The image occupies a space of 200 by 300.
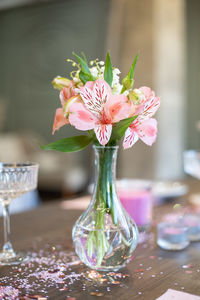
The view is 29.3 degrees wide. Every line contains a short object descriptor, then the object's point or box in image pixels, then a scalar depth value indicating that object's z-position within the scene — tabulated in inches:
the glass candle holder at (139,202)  42.1
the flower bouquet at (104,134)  26.2
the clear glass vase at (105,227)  28.1
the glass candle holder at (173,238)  34.7
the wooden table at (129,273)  25.0
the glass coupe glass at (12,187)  32.0
